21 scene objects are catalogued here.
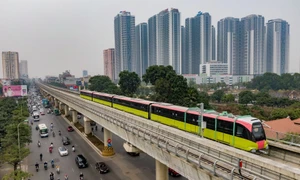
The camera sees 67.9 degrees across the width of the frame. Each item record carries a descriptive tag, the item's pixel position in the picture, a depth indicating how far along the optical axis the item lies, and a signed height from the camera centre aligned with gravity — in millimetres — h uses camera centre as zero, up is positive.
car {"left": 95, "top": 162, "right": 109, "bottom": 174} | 27114 -10804
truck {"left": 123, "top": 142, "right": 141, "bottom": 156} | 24266 -7402
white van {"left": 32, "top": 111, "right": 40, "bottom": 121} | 64794 -10316
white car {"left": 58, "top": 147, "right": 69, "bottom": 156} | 34688 -11068
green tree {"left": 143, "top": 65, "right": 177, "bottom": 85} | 58062 +1786
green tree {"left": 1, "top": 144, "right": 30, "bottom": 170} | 24938 -8327
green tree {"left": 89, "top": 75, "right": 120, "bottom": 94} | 93638 -1459
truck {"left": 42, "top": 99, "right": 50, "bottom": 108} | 96250 -9570
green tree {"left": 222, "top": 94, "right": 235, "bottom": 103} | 85738 -7520
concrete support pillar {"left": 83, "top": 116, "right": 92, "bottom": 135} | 44838 -9624
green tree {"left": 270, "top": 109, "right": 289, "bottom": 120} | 47406 -7778
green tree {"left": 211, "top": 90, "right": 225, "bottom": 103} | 93181 -7213
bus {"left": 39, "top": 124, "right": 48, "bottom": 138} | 45938 -10441
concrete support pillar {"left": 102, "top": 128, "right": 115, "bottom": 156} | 33438 -10070
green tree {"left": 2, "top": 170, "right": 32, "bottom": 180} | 20953 -8939
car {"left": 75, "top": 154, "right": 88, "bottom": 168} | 29327 -10831
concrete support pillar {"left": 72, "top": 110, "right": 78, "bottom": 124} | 57719 -9251
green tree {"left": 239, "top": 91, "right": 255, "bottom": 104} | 81000 -6956
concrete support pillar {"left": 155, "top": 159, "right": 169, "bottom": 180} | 19375 -7949
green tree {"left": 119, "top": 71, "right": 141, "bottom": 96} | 69875 -578
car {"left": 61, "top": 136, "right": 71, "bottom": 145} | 40384 -10970
